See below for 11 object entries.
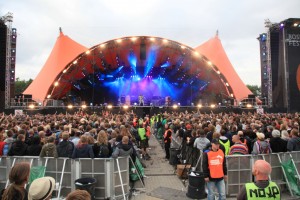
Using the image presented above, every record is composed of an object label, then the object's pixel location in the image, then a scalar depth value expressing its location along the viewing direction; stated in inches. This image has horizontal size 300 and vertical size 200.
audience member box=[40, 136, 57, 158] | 231.9
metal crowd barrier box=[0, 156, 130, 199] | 226.4
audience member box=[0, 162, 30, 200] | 92.9
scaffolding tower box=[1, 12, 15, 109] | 851.4
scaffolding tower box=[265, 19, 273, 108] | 966.4
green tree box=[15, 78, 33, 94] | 2994.6
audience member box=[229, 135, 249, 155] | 244.8
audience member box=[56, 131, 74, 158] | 237.8
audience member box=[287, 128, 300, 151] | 259.6
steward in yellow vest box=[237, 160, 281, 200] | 106.7
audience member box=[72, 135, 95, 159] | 228.2
